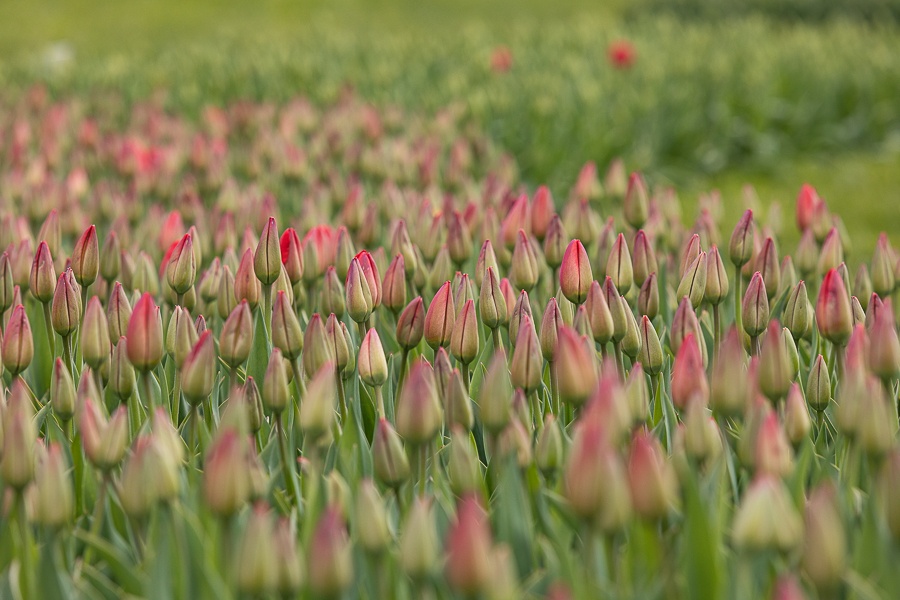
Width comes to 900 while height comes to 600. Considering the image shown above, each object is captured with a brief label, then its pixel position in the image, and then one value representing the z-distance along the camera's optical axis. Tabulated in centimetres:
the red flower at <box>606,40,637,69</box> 909
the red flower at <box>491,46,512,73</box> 890
